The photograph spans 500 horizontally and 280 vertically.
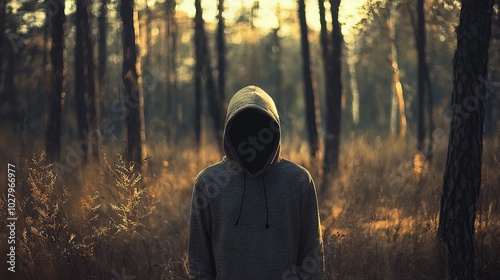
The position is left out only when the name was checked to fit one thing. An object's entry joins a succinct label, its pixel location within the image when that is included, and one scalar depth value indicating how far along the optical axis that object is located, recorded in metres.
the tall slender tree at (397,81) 20.78
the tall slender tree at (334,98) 12.98
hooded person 2.87
